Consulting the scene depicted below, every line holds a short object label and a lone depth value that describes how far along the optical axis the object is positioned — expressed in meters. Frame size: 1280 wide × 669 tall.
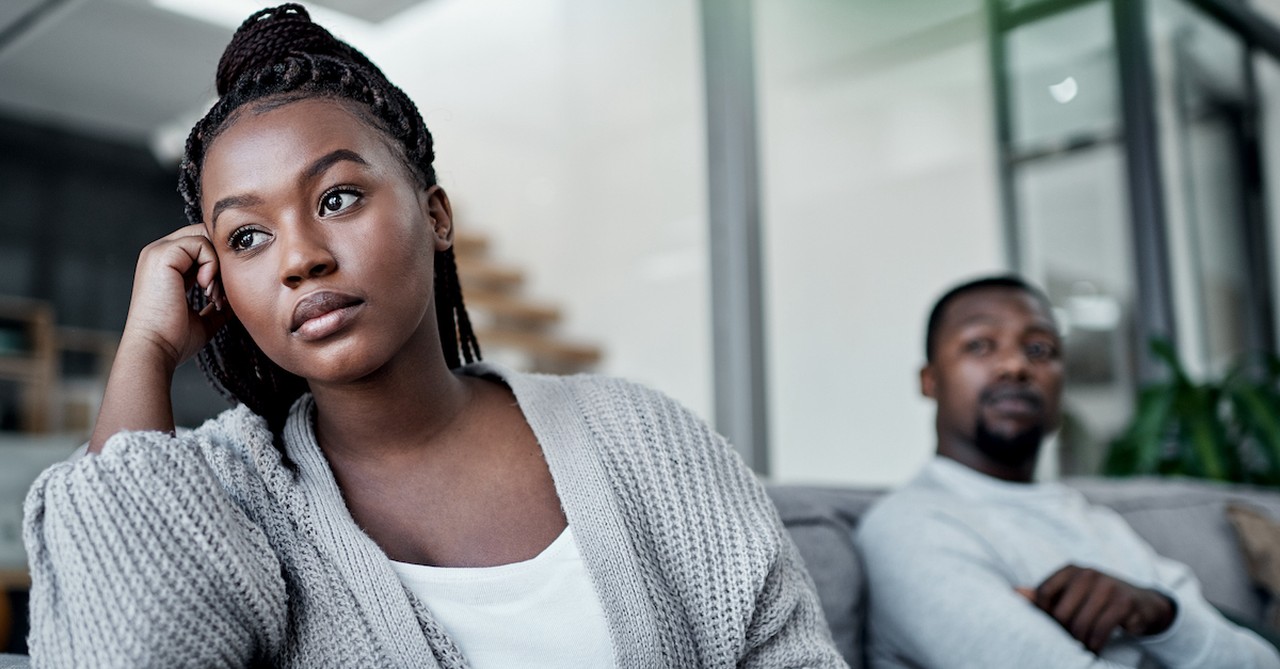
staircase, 4.64
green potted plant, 2.81
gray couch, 1.42
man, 1.33
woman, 0.75
